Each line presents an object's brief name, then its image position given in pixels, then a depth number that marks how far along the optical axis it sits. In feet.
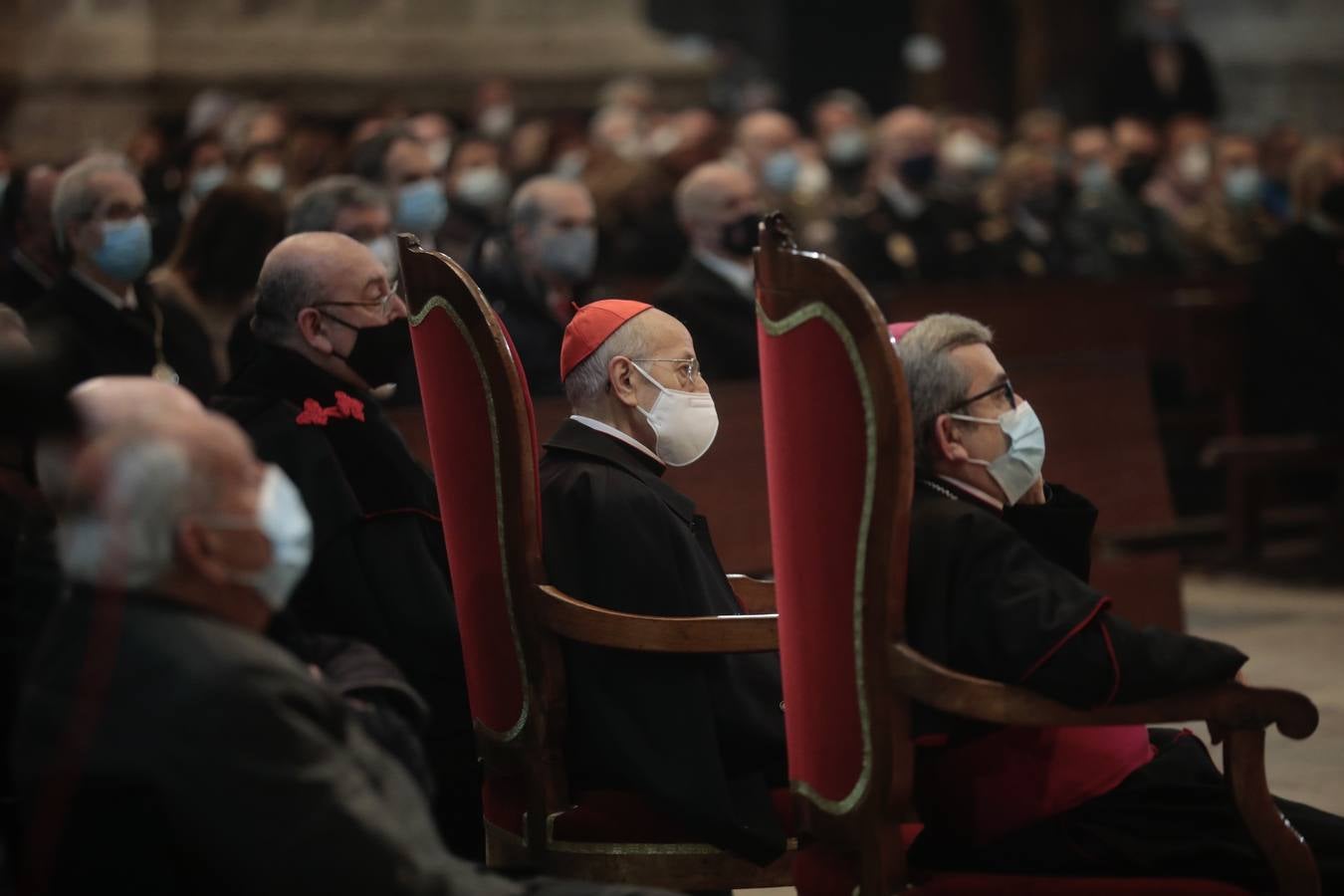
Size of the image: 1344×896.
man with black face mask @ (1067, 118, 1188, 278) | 72.13
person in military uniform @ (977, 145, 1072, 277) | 67.67
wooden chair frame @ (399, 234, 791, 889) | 21.54
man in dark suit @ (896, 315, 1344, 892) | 18.89
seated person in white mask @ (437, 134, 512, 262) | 50.70
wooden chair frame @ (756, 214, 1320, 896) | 18.24
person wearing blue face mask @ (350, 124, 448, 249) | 44.91
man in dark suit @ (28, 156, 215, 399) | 35.24
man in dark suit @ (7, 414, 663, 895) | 14.33
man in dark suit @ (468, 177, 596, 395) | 41.55
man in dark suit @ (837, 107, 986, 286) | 64.18
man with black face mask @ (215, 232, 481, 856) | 24.38
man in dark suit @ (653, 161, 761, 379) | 43.39
